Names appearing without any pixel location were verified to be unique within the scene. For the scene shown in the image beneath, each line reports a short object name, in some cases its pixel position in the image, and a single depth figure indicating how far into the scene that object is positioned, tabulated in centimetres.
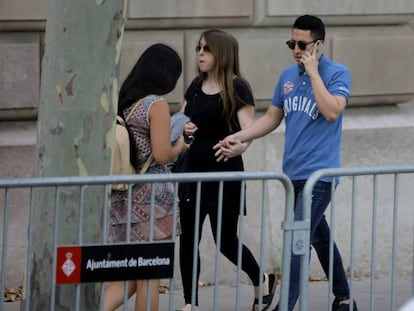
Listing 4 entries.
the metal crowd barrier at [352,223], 1156
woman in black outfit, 1450
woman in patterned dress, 1231
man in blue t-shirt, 1337
